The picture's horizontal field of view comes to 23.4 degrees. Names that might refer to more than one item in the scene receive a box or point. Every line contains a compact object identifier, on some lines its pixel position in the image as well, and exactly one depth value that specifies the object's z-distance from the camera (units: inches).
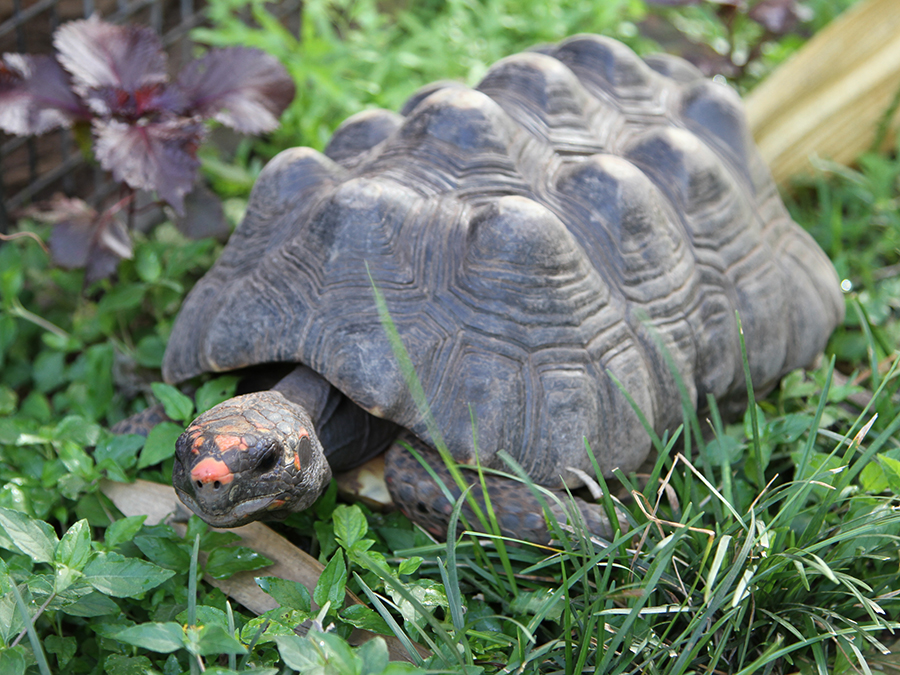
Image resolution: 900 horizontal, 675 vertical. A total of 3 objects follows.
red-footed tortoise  32.6
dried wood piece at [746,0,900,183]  42.7
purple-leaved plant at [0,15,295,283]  35.5
